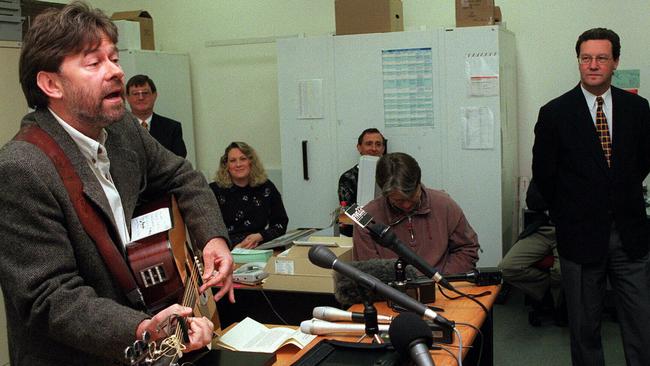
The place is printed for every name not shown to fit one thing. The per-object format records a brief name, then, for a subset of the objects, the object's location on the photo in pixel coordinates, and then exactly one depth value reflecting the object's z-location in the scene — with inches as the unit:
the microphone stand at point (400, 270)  89.4
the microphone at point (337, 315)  81.6
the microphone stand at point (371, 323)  76.8
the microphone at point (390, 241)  79.2
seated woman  169.8
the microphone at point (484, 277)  99.7
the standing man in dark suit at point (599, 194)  114.4
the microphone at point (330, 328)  79.9
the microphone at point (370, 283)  65.1
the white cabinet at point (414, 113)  180.5
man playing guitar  53.0
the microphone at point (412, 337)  51.3
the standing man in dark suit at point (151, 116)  185.5
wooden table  78.2
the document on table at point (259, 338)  82.0
